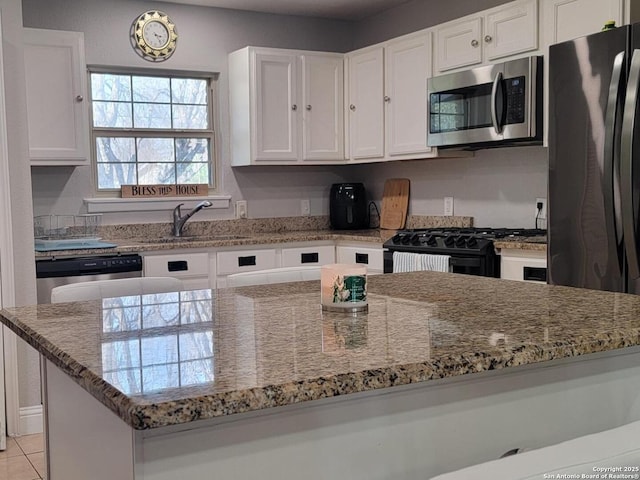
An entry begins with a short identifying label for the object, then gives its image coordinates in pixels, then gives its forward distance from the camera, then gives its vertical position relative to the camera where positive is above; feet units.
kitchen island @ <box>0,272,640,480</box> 3.63 -0.96
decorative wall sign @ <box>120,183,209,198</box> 16.17 +0.19
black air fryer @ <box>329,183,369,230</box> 17.85 -0.26
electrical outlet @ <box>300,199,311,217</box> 18.42 -0.28
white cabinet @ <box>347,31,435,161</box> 15.05 +2.04
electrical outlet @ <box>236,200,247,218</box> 17.43 -0.25
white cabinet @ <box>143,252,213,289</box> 14.15 -1.32
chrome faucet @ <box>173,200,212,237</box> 15.89 -0.40
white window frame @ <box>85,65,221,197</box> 15.79 +1.32
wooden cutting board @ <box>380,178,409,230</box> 17.43 -0.20
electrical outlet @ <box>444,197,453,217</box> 16.20 -0.27
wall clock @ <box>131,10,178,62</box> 16.06 +3.55
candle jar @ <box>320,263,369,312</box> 5.63 -0.69
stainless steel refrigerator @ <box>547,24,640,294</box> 9.61 +0.40
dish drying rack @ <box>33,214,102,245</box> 14.56 -0.55
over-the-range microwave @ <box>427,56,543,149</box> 12.39 +1.54
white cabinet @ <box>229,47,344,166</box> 16.31 +2.02
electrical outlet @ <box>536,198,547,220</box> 13.93 -0.34
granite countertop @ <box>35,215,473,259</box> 14.28 -0.83
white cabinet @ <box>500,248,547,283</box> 11.72 -1.16
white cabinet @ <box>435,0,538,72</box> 12.54 +2.82
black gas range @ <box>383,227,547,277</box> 12.43 -0.91
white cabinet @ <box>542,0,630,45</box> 11.17 +2.71
